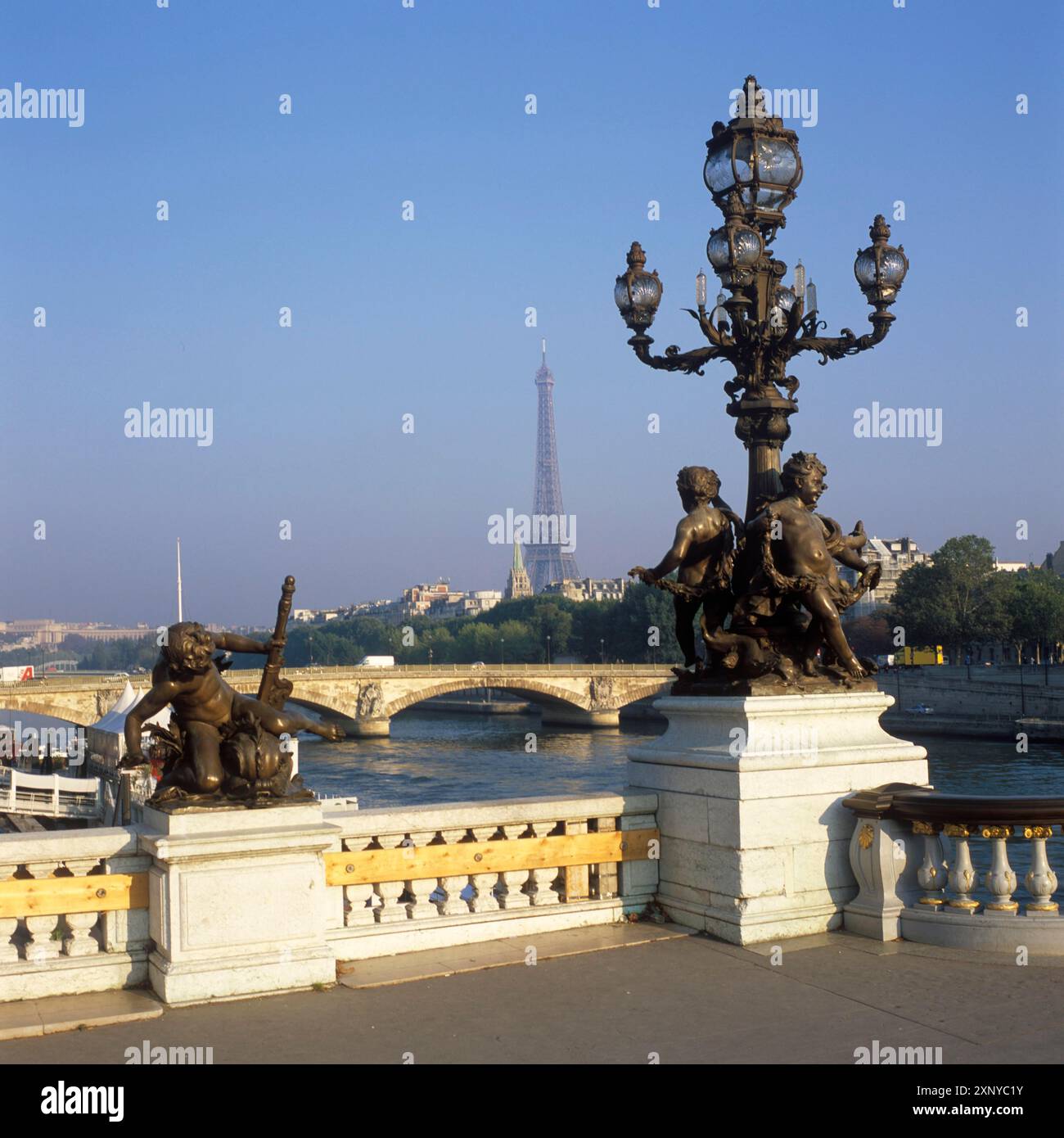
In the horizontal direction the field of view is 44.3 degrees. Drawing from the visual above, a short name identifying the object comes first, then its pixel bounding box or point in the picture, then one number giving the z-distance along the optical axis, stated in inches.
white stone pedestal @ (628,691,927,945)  268.5
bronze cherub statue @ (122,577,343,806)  236.7
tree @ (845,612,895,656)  3575.3
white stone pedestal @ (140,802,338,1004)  226.5
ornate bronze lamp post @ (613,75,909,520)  325.1
